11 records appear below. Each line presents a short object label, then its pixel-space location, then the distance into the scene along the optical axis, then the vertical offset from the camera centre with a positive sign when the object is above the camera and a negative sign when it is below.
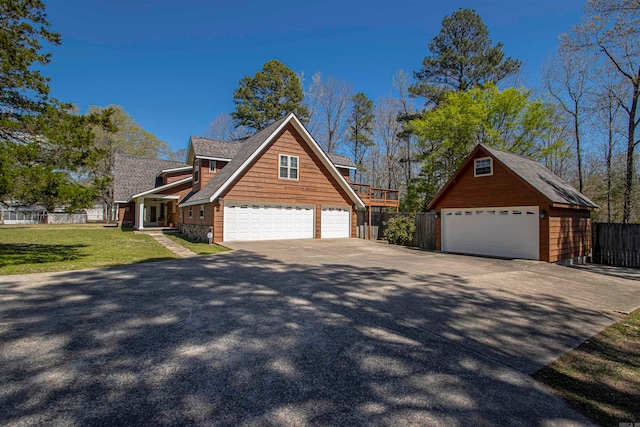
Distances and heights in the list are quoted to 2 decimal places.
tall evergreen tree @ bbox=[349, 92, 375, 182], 32.97 +9.82
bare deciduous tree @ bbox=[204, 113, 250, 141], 35.62 +10.23
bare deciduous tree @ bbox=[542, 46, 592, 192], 20.03 +8.74
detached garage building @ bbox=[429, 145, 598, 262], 12.05 +0.19
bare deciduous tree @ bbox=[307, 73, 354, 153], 33.22 +11.60
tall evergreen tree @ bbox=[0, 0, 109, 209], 8.75 +2.85
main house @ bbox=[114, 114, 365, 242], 15.12 +1.32
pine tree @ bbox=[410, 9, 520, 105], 24.47 +12.57
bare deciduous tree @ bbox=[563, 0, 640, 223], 12.52 +7.92
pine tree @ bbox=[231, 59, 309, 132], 32.41 +12.57
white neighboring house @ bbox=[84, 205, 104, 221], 44.84 +0.25
